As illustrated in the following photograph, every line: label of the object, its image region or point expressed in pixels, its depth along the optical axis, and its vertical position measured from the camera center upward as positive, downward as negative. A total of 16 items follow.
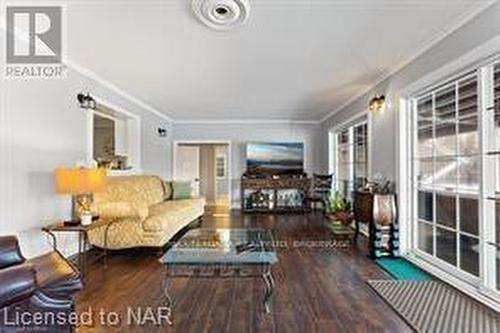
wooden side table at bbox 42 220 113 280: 3.34 -0.80
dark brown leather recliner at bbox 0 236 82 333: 1.60 -0.65
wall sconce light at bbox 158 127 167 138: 7.98 +0.90
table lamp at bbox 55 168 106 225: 3.35 -0.12
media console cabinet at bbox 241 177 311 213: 8.64 -0.62
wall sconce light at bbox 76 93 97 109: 4.36 +0.90
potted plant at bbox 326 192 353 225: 5.80 -0.70
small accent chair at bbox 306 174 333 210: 7.80 -0.43
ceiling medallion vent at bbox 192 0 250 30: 2.61 +1.28
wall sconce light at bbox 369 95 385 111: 4.82 +0.97
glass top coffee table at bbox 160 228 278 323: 2.73 -0.73
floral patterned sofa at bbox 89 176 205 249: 4.18 -0.63
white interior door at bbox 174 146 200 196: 9.22 +0.17
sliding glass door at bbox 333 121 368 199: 6.19 +0.25
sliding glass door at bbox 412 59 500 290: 2.85 -0.04
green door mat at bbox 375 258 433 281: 3.53 -1.09
